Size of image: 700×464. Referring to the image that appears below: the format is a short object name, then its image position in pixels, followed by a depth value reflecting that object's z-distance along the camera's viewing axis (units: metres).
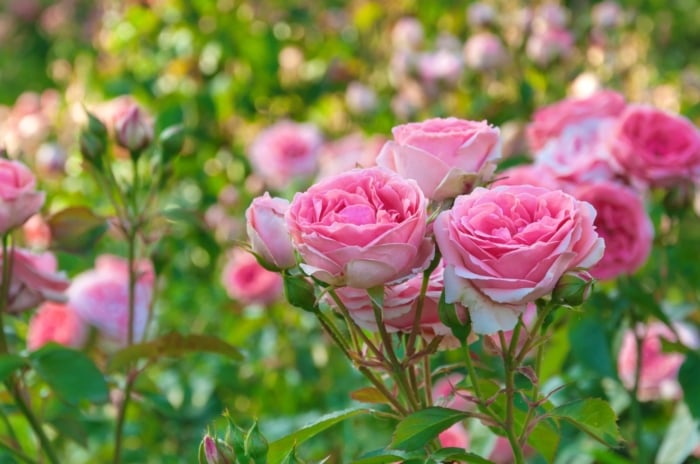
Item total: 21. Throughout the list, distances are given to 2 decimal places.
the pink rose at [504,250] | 1.01
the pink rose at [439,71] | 2.51
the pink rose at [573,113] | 1.45
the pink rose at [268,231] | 1.06
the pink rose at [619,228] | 1.34
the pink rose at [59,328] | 1.56
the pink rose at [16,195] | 1.22
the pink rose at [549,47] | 2.40
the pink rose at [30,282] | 1.28
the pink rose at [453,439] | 1.26
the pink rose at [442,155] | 1.08
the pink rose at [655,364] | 1.68
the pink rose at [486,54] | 2.50
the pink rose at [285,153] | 2.35
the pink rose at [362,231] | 1.01
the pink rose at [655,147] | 1.36
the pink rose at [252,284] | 2.01
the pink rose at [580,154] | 1.36
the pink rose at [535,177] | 1.35
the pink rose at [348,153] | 1.92
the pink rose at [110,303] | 1.56
